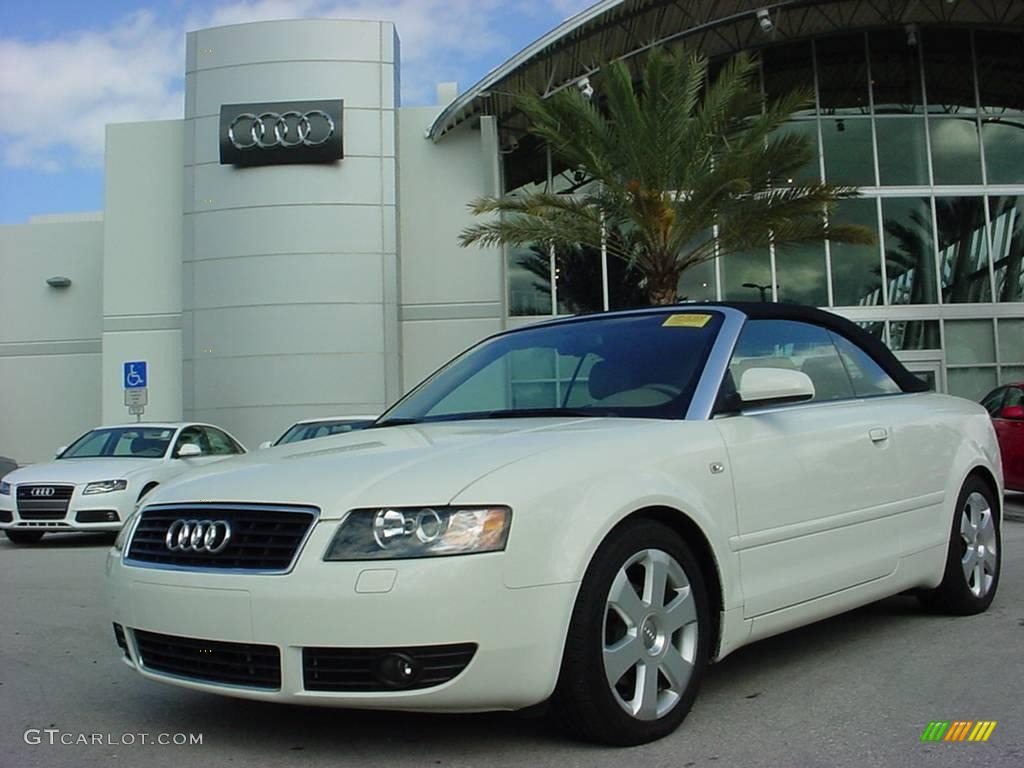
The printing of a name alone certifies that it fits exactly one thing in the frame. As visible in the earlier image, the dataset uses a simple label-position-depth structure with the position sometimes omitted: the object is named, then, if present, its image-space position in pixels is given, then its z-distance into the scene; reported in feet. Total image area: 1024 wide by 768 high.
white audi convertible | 9.66
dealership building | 74.84
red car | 37.68
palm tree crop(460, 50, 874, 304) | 51.70
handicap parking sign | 63.00
